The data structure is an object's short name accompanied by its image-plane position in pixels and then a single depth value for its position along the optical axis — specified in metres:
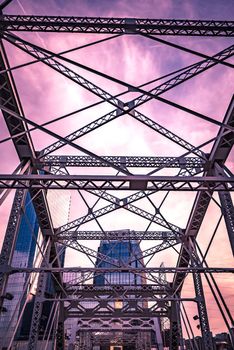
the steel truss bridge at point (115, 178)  10.91
